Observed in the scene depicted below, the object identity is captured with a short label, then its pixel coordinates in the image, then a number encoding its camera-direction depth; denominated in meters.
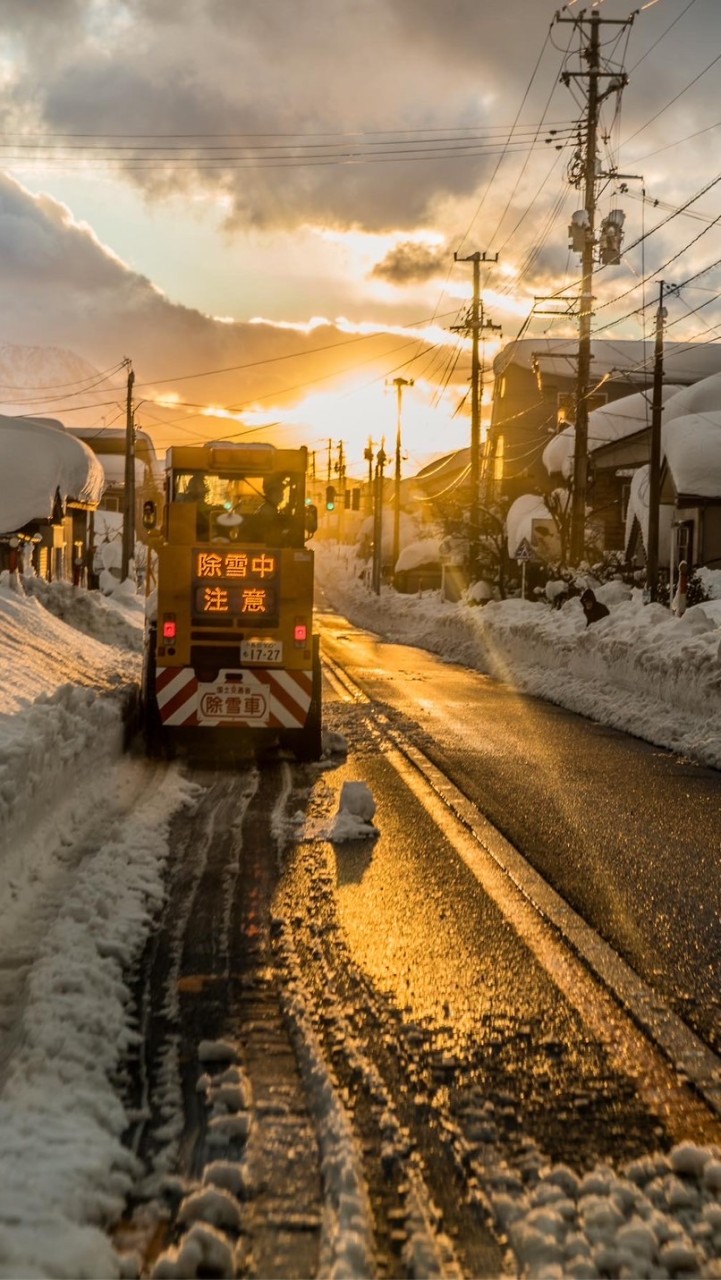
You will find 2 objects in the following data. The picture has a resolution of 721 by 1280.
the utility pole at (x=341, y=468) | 131.38
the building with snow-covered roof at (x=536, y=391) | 74.56
